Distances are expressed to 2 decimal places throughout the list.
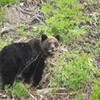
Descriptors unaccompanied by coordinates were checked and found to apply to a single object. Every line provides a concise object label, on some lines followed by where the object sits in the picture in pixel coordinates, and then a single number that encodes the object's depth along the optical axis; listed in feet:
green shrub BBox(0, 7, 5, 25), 69.87
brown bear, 55.01
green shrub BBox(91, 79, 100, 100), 49.36
